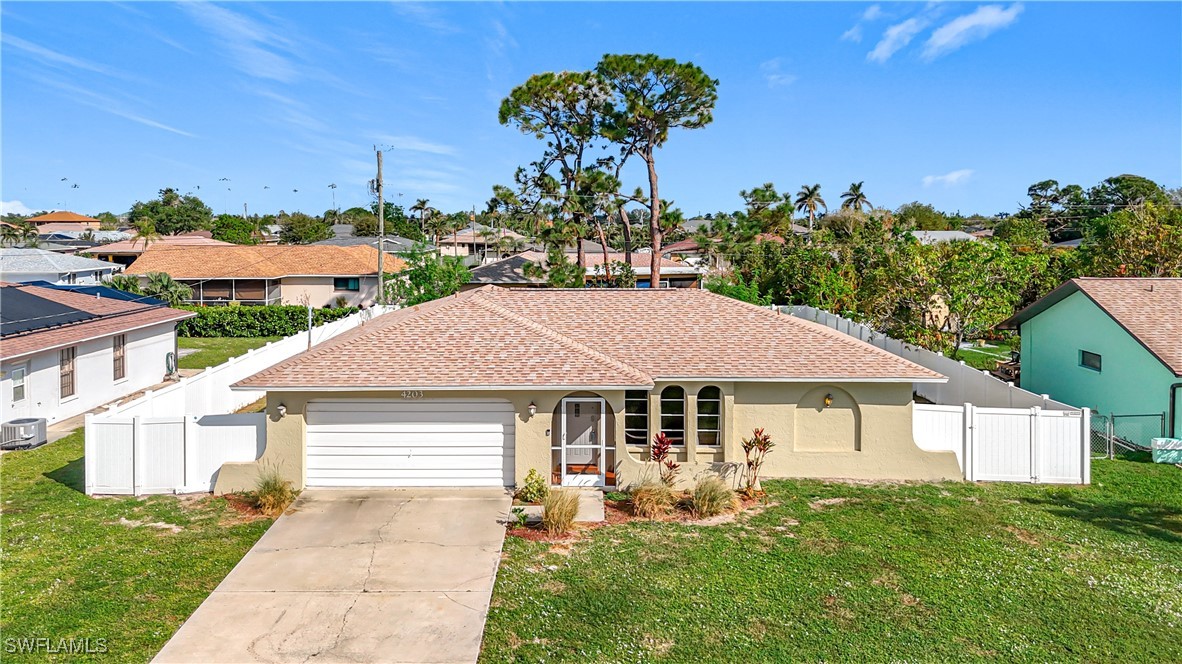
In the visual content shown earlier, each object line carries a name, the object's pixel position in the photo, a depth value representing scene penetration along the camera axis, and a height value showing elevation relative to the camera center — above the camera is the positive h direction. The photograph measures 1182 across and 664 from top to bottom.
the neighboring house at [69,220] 139.00 +21.54
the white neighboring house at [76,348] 18.05 -0.48
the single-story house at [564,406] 13.35 -1.37
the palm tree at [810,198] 98.38 +18.17
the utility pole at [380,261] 34.62 +3.29
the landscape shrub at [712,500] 12.48 -2.83
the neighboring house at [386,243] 68.88 +8.66
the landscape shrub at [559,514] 11.65 -2.87
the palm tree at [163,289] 37.16 +2.18
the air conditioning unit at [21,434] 16.42 -2.31
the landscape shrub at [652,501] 12.46 -2.86
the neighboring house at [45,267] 37.50 +3.39
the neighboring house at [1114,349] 16.47 -0.37
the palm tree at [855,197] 98.69 +18.32
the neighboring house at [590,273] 39.72 +3.52
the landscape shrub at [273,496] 12.47 -2.80
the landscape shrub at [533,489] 13.03 -2.78
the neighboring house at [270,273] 45.62 +3.61
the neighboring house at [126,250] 62.19 +7.01
